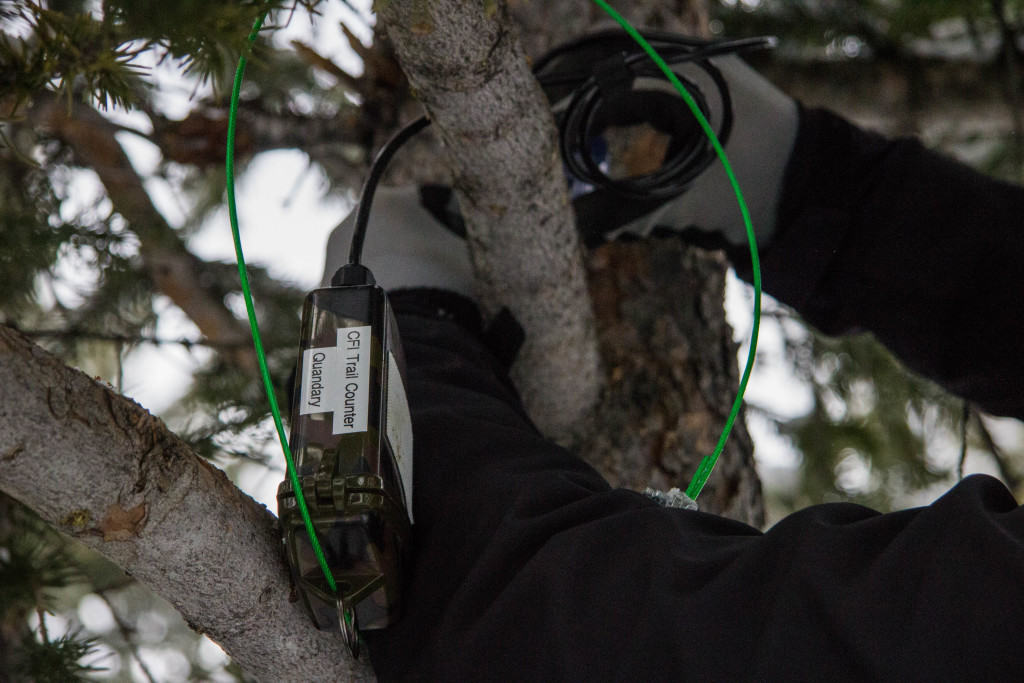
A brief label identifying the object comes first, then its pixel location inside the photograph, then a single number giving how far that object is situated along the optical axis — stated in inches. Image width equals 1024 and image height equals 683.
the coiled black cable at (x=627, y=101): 59.0
